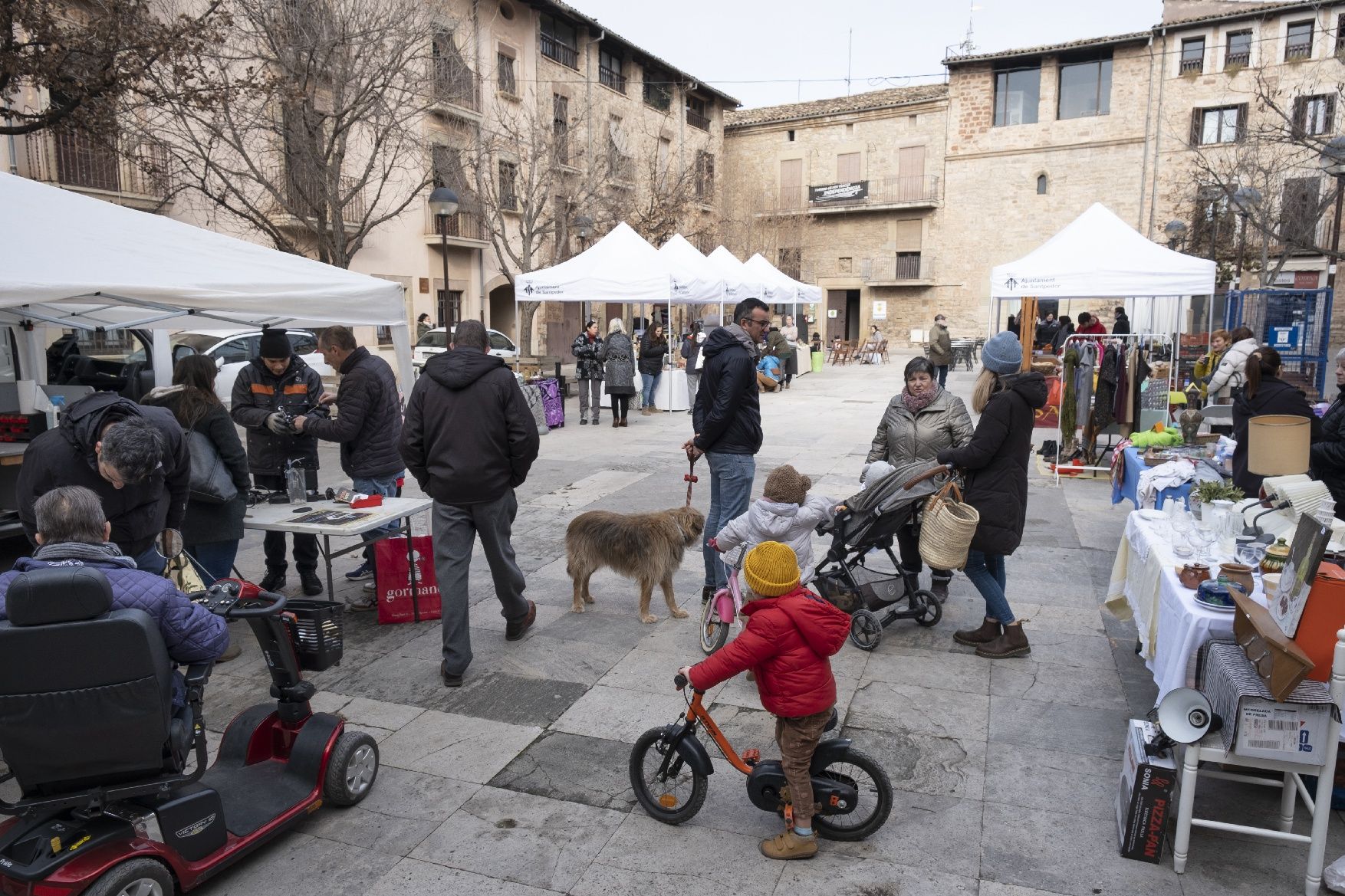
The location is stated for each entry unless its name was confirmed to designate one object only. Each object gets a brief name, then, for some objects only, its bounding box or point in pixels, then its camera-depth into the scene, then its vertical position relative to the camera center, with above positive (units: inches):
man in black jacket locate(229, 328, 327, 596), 221.8 -23.0
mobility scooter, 96.6 -49.8
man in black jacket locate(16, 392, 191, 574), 136.6 -23.0
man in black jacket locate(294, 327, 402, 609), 219.5 -24.2
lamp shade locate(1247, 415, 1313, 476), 166.9 -21.4
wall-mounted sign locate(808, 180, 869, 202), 1462.8 +230.4
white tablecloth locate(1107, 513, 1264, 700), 131.8 -46.7
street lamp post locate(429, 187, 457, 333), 523.2 +74.6
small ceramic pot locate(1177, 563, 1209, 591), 141.9 -39.5
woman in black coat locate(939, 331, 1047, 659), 181.5 -26.6
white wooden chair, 113.5 -62.5
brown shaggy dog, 207.3 -50.7
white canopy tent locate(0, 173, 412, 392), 162.6 +10.7
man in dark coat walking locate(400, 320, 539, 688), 174.2 -24.5
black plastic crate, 128.1 -44.5
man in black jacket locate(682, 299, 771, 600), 202.2 -18.8
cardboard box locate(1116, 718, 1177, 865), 119.3 -64.6
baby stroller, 191.6 -49.8
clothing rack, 392.5 -8.3
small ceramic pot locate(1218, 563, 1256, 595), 136.4 -37.8
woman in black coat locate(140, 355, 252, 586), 192.2 -27.4
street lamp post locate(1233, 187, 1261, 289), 685.3 +107.6
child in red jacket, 116.6 -42.5
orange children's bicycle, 123.3 -64.8
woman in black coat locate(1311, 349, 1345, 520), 193.3 -26.7
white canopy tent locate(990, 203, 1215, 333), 376.8 +27.4
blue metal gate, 552.4 +5.7
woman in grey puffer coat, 209.8 -23.0
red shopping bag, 213.8 -62.8
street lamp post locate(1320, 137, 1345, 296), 425.2 +86.0
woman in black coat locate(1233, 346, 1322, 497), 215.6 -17.0
